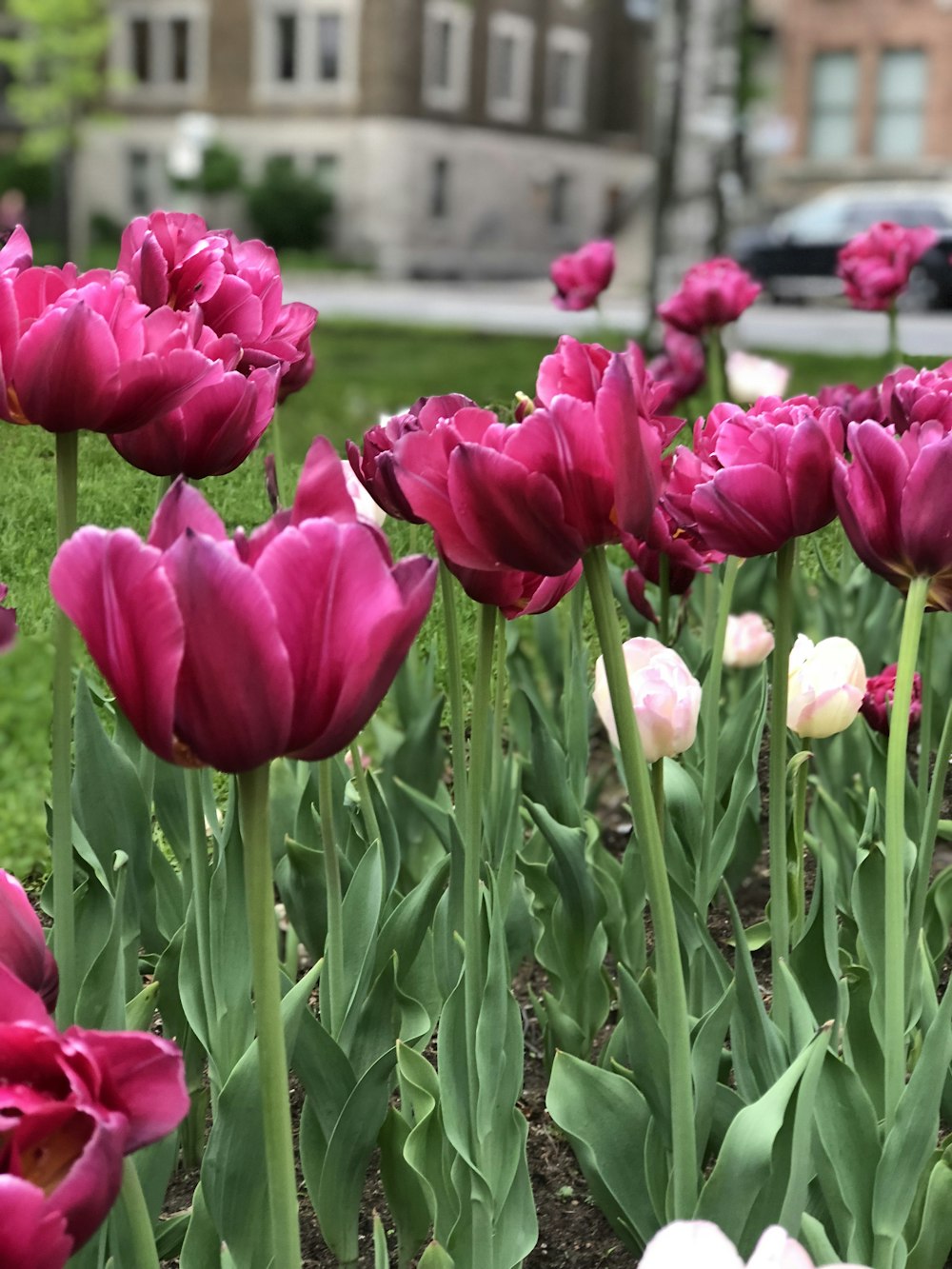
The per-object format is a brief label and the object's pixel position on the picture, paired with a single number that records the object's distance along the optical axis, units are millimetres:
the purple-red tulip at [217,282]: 1318
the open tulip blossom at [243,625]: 757
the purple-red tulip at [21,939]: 888
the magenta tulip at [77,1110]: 675
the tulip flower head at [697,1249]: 739
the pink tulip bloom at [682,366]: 3182
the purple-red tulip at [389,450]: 1084
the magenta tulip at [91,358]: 1081
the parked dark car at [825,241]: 16938
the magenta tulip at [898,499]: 1048
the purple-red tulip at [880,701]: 1895
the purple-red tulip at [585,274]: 3195
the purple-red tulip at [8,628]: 1042
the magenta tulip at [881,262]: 2781
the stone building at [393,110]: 34312
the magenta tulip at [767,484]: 1105
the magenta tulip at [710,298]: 2787
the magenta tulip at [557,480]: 917
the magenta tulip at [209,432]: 1182
